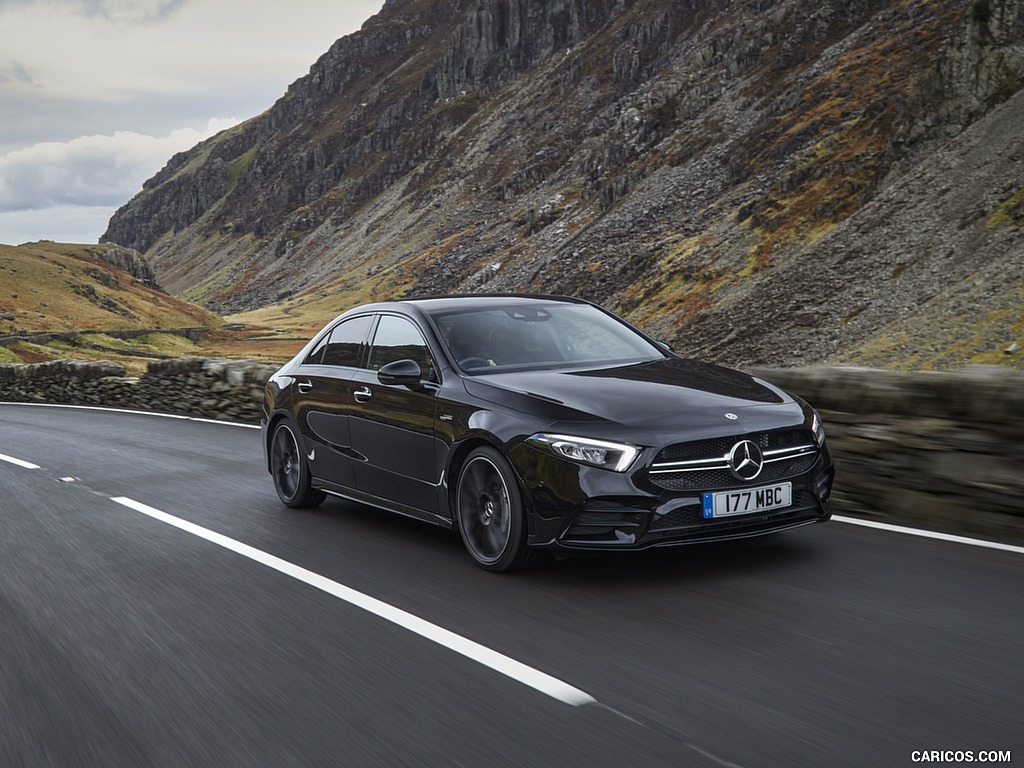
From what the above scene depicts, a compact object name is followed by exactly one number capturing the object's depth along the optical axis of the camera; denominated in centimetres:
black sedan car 529
